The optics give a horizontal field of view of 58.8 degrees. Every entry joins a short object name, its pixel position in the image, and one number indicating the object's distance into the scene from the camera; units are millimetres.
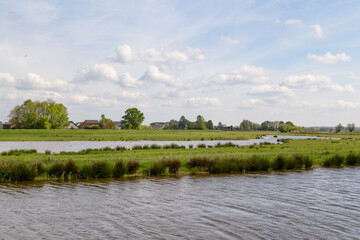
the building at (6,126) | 140675
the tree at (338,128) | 189788
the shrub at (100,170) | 19875
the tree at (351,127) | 185875
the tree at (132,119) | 138500
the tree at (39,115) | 110231
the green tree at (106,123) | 148612
